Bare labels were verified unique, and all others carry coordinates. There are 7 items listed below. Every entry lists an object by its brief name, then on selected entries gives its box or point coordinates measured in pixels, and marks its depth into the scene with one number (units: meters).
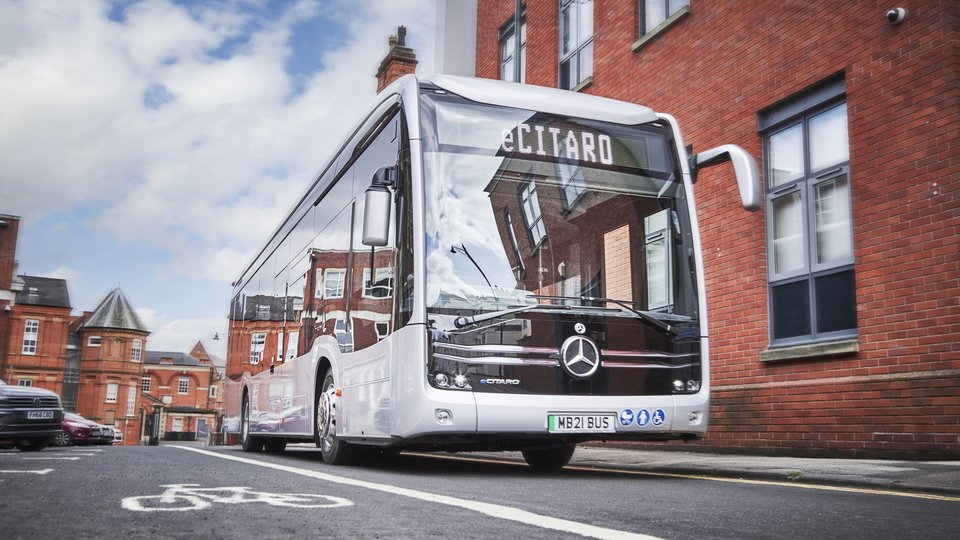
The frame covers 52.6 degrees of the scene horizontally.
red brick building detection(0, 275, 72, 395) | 66.94
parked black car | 15.19
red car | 29.14
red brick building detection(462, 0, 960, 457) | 8.74
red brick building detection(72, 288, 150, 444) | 75.50
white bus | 7.19
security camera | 9.23
